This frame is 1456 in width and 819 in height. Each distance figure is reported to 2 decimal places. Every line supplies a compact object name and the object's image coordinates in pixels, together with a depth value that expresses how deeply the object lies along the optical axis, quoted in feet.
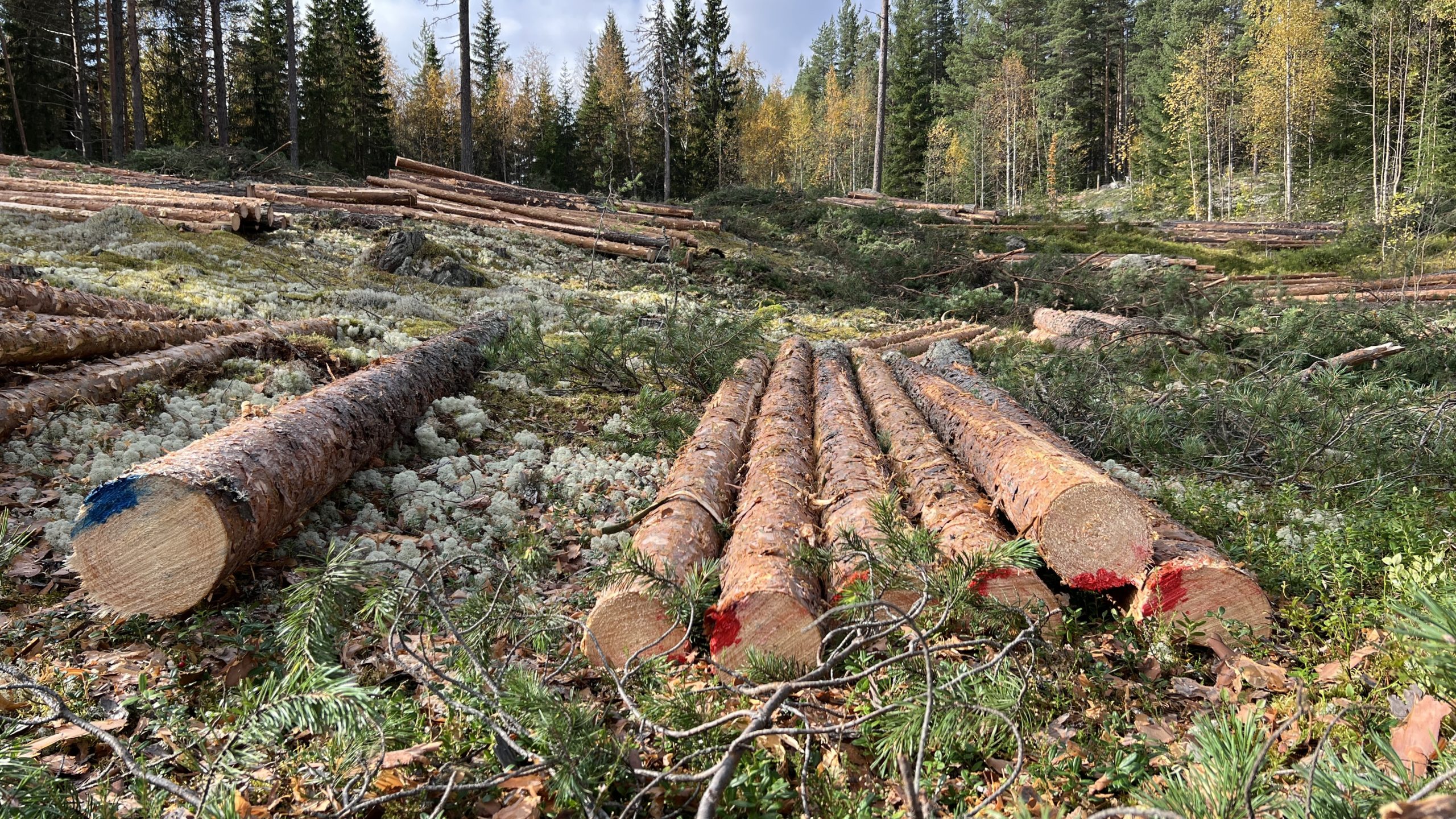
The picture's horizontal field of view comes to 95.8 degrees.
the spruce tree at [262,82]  107.04
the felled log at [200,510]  8.28
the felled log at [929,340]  30.96
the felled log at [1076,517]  8.66
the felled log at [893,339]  31.27
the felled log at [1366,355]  21.36
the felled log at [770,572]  7.71
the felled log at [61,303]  16.05
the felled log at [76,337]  13.89
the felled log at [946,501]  8.28
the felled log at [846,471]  9.18
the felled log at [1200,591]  8.21
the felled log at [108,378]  12.87
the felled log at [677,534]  8.11
